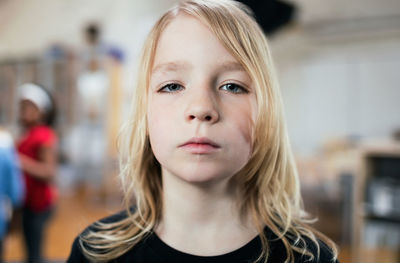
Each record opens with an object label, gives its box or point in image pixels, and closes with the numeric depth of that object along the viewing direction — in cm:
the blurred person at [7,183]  164
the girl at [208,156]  47
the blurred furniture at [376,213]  205
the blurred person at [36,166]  193
